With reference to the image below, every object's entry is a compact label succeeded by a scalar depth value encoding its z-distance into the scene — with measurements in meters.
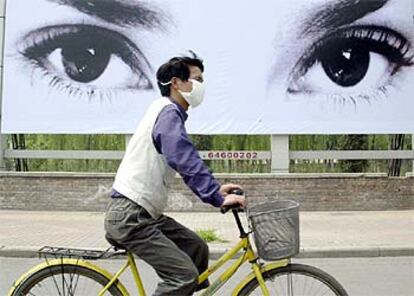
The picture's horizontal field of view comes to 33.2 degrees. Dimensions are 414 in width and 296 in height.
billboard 14.43
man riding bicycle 4.06
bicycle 4.06
